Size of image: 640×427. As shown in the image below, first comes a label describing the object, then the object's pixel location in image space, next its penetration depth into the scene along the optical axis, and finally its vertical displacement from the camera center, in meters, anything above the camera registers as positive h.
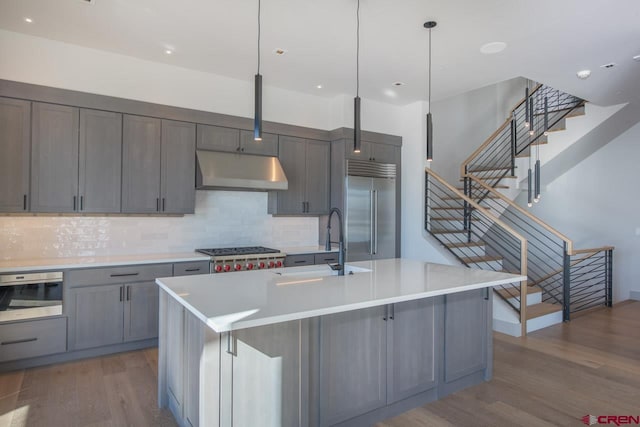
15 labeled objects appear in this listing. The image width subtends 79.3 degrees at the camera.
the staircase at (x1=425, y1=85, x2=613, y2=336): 4.68 -0.15
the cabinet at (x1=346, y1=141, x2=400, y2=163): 5.45 +0.93
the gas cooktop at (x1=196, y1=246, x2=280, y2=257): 4.37 -0.43
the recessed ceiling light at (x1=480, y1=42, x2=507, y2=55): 3.80 +1.71
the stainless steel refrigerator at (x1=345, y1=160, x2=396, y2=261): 5.38 +0.08
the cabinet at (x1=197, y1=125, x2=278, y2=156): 4.61 +0.92
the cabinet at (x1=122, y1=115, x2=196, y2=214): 4.15 +0.54
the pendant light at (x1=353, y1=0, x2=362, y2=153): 2.88 +0.71
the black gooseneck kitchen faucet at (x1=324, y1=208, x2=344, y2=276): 2.94 -0.34
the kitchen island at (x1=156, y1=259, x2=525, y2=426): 1.93 -0.78
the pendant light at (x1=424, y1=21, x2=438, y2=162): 3.21 +0.74
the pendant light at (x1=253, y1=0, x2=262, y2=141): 2.43 +0.68
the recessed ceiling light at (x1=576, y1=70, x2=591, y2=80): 4.48 +1.69
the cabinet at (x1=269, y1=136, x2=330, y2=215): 5.21 +0.53
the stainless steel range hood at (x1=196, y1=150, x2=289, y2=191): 4.43 +0.51
